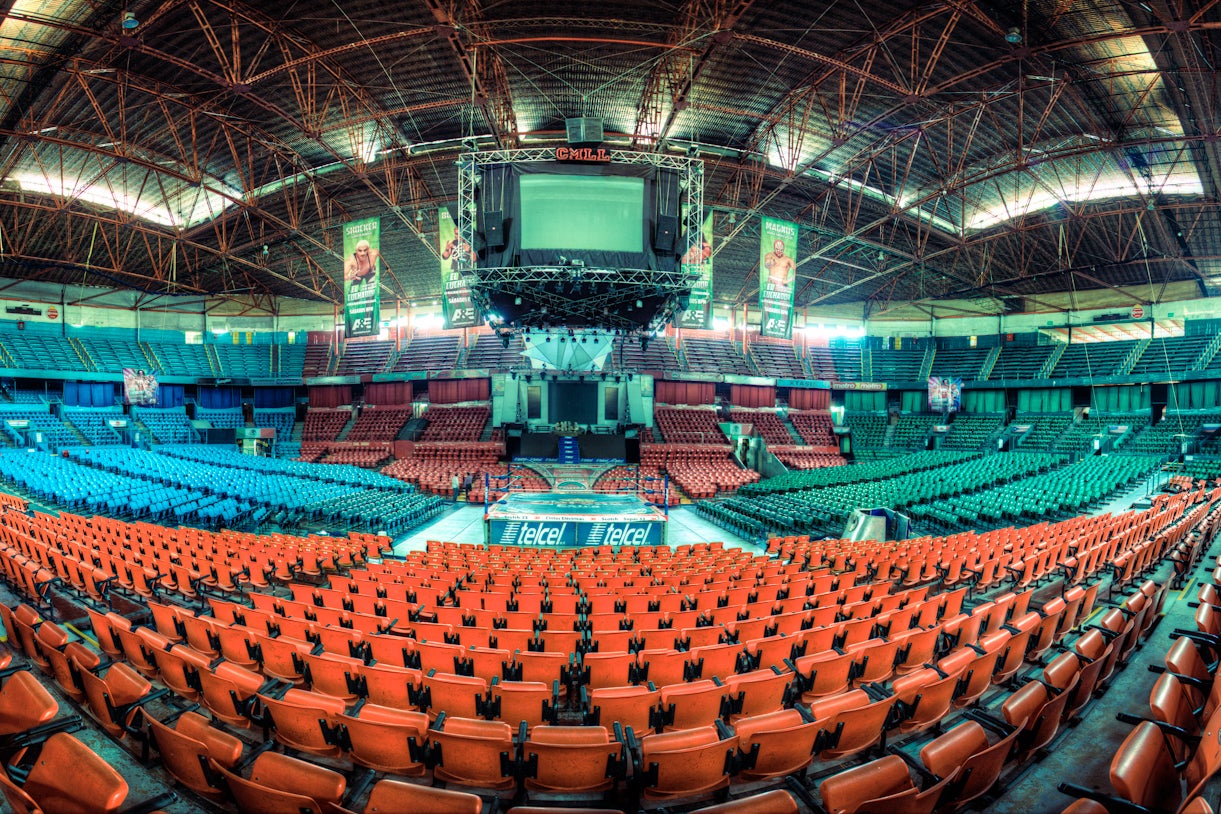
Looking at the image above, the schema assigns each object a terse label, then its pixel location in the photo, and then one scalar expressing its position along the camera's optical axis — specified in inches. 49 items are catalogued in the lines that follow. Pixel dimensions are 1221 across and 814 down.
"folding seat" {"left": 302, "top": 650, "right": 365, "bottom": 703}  174.4
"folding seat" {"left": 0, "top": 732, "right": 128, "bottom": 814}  95.3
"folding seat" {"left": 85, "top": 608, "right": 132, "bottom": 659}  197.3
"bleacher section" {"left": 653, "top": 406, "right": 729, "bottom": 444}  1326.3
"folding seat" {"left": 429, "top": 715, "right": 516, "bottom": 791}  127.1
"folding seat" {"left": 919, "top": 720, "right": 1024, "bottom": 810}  114.0
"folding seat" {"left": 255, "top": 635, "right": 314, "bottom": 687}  187.0
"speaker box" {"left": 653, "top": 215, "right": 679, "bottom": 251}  542.0
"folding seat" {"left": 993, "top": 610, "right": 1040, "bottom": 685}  189.0
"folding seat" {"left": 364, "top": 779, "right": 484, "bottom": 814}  96.9
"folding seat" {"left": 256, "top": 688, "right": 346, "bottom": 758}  142.0
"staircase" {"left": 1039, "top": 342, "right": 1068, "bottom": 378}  1429.6
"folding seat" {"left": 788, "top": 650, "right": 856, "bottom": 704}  181.5
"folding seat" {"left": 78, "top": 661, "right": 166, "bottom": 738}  144.2
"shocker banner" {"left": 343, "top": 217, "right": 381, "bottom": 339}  813.9
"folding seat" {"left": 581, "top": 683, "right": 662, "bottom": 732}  154.4
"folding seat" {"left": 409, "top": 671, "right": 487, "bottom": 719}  160.4
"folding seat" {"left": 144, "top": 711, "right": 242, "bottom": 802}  118.3
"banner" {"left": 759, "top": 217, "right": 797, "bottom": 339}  828.6
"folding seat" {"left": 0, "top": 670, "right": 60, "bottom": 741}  122.3
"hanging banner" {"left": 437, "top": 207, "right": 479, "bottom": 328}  898.1
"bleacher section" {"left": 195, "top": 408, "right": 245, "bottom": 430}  1523.1
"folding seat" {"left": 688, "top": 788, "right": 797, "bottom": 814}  96.7
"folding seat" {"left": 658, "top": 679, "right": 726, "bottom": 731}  155.9
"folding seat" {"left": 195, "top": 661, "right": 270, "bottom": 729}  159.9
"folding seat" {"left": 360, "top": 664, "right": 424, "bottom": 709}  164.9
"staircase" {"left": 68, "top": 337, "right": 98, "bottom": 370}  1392.7
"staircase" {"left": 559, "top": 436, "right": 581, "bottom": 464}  1171.9
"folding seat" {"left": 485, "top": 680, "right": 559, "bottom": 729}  157.9
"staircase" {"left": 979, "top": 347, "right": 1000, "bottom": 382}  1546.4
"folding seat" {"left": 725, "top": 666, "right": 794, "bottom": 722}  164.1
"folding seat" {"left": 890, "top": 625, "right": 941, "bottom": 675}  200.1
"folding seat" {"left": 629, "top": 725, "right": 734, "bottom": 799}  122.9
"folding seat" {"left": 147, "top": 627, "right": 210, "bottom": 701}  169.2
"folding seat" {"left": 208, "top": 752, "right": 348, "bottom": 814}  100.6
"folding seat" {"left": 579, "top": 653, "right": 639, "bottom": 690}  186.1
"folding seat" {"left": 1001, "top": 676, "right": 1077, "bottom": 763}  135.5
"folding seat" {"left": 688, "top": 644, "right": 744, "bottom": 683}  193.9
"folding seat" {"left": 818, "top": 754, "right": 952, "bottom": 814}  97.5
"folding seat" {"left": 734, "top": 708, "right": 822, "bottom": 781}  131.3
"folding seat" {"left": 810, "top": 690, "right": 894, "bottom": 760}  141.4
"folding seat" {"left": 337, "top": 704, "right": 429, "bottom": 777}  132.3
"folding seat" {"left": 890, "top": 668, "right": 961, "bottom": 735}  156.9
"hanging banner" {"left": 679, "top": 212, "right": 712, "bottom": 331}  863.3
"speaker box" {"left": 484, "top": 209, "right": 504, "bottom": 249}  534.9
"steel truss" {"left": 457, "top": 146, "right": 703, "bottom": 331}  543.2
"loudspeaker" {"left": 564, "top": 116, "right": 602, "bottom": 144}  533.0
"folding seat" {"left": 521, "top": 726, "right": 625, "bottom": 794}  123.5
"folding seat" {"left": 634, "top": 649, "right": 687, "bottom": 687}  188.2
